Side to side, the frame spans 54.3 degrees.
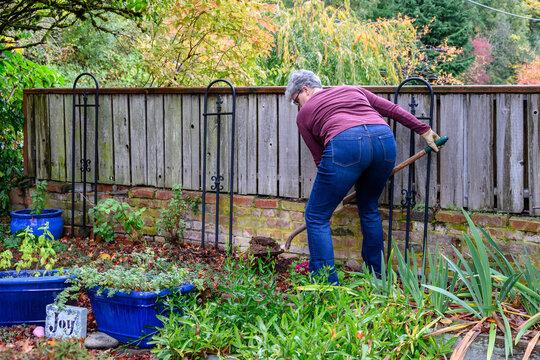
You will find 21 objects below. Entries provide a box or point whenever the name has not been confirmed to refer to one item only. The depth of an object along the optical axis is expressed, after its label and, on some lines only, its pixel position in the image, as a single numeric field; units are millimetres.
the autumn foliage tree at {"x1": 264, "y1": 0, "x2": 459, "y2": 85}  8805
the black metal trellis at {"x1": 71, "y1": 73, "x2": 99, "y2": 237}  5246
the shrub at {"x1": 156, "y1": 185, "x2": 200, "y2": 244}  4789
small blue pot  5070
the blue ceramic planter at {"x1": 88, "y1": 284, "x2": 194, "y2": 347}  2973
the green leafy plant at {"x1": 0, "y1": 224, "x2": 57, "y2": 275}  3271
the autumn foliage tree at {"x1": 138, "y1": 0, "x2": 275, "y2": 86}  5547
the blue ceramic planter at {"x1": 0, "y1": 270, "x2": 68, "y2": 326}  3164
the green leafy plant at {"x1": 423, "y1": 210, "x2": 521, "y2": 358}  2539
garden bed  2355
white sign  3025
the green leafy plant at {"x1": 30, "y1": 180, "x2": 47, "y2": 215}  5344
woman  3387
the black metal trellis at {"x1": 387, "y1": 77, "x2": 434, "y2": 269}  3795
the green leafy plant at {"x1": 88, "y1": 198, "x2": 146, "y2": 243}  4812
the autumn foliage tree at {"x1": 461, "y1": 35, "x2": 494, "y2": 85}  18453
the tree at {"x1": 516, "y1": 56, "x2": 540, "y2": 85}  16733
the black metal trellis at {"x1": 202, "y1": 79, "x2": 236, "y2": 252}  4508
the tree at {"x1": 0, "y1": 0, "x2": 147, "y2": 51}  5039
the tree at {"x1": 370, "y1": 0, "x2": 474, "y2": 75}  17281
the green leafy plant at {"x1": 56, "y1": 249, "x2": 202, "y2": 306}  3012
